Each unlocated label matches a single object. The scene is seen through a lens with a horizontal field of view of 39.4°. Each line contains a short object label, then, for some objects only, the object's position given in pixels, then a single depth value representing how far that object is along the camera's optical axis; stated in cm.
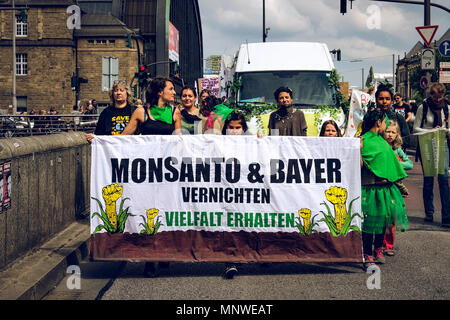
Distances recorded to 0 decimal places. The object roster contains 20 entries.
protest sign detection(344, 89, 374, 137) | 901
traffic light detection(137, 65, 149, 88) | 2621
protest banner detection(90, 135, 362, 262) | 607
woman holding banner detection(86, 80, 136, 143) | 740
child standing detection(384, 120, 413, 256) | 675
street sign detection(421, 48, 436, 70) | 1788
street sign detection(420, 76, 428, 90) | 1942
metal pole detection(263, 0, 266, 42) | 4238
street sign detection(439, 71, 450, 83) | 1705
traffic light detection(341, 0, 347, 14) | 2027
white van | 1091
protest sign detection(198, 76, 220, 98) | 1991
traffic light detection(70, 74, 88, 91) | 3762
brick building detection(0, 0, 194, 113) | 5922
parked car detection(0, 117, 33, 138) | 1697
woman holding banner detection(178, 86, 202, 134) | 728
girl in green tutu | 628
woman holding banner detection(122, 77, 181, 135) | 649
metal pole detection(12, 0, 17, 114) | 4747
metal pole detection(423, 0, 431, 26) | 1836
